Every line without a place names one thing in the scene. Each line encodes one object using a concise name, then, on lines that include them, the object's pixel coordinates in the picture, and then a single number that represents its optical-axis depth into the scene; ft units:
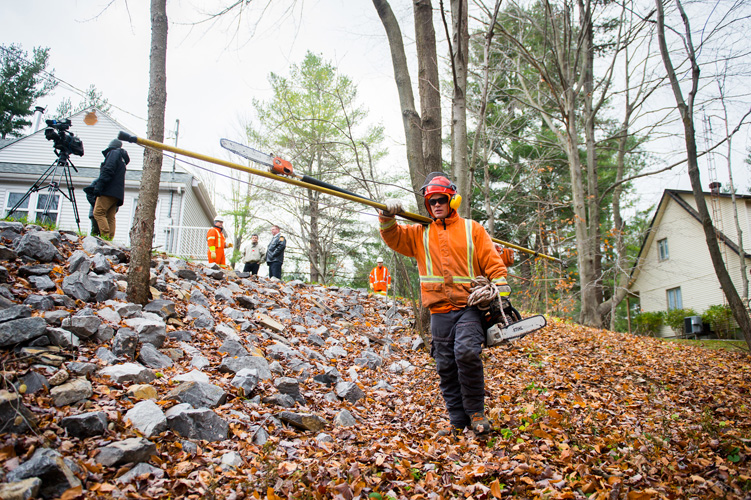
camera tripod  26.61
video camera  25.40
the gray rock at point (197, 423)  11.28
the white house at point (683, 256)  68.85
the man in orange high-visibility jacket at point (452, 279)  12.88
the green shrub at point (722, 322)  60.49
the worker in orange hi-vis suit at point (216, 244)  39.96
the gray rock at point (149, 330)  15.75
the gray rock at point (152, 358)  14.64
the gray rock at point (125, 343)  14.17
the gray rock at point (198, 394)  12.53
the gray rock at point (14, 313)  12.51
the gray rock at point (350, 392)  17.06
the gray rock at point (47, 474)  7.95
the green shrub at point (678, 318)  68.64
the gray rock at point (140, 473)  8.98
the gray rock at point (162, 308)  18.53
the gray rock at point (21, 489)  7.38
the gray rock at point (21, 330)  11.98
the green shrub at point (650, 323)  73.67
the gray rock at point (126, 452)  9.29
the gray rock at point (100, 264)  20.25
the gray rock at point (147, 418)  10.71
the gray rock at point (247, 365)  15.85
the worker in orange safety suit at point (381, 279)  46.09
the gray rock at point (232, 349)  17.43
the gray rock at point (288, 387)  15.28
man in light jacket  41.47
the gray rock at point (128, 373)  12.59
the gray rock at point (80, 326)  14.19
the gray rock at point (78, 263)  19.20
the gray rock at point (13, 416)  9.03
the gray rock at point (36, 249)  18.94
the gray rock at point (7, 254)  18.17
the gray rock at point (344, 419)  14.37
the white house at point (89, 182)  55.72
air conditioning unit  63.41
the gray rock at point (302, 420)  13.41
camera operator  25.80
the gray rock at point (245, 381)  14.51
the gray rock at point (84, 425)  9.80
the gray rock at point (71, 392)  10.78
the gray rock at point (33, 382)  10.68
